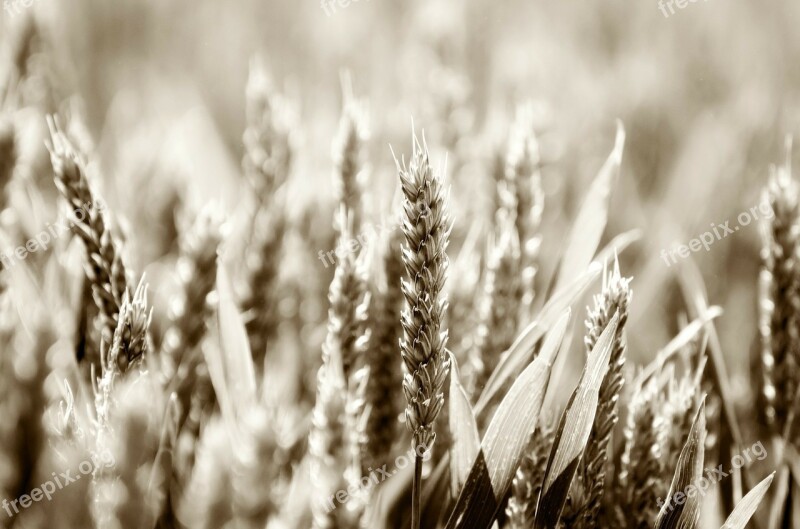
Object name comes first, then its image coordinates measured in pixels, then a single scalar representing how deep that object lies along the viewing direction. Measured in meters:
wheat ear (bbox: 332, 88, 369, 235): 0.87
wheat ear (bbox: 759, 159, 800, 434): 0.85
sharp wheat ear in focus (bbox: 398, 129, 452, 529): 0.77
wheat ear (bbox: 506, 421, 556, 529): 0.81
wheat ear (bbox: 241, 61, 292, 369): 0.91
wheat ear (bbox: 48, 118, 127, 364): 0.80
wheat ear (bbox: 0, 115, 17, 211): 0.87
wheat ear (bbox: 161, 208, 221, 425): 0.85
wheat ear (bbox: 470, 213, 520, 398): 0.85
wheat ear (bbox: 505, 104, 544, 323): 0.87
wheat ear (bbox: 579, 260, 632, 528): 0.79
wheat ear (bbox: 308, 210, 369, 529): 0.77
